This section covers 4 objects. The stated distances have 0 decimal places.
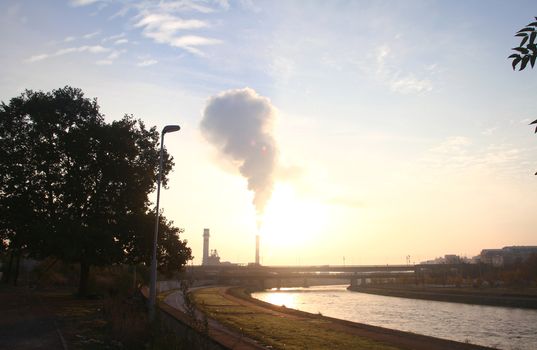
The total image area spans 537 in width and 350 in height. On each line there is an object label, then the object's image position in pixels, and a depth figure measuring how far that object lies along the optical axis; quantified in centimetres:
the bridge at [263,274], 14938
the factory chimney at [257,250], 18001
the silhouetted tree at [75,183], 3612
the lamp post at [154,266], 2260
